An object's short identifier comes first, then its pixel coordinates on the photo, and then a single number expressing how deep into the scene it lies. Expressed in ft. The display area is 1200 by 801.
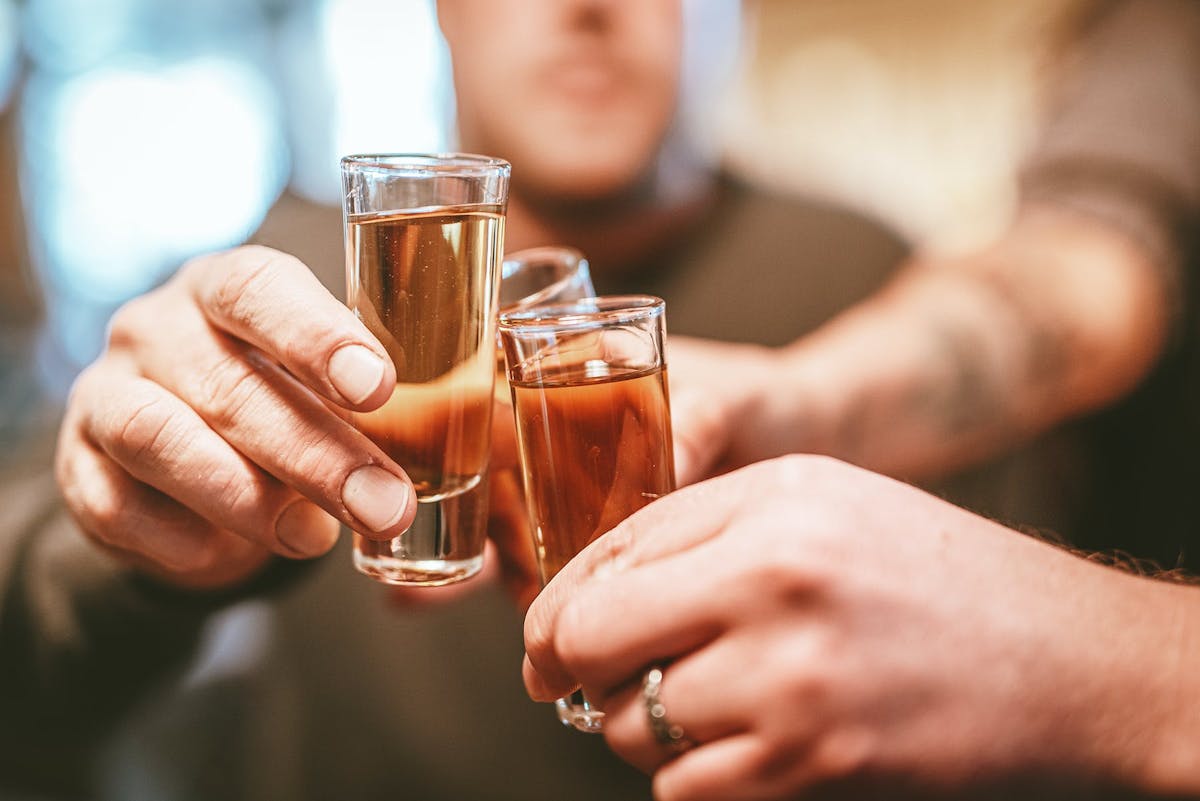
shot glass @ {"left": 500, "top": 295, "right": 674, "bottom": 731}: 0.96
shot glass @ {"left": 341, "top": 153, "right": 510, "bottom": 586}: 0.96
